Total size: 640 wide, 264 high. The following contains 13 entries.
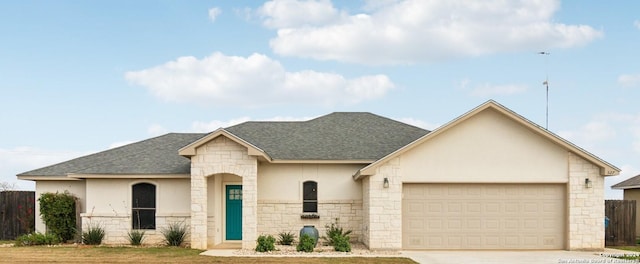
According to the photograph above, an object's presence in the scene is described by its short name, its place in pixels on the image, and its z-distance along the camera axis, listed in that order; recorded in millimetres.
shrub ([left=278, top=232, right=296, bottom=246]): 22938
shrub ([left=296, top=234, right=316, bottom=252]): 20578
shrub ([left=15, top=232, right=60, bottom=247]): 23188
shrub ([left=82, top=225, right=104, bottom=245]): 23016
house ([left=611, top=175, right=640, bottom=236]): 27609
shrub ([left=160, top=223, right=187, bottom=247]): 22727
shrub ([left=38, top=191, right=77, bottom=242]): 23594
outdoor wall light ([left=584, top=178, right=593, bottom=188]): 21297
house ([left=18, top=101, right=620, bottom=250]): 21109
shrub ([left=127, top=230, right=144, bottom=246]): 22906
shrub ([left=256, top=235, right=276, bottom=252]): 20584
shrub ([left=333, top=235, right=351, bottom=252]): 20562
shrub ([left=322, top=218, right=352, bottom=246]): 21734
